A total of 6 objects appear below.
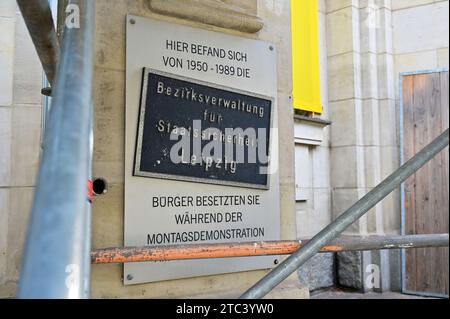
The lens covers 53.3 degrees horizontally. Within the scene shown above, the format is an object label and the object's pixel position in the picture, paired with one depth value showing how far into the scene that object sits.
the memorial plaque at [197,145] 2.30
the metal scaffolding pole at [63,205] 0.78
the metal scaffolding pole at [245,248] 1.92
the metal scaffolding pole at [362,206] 1.92
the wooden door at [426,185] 5.48
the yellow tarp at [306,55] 5.84
